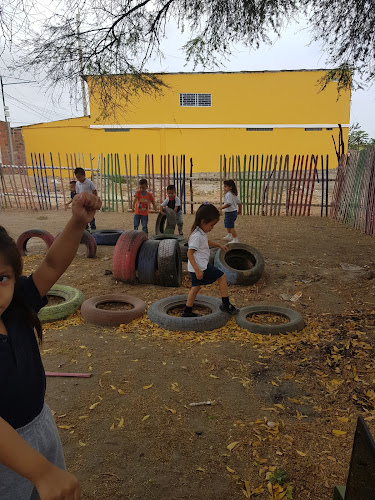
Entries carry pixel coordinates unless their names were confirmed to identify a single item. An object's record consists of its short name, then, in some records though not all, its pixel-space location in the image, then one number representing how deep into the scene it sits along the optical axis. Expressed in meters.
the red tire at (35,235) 7.96
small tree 26.40
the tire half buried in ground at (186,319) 4.82
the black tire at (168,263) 6.43
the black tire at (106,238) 9.48
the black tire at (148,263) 6.61
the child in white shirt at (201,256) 4.68
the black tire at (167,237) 8.59
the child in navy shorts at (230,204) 8.83
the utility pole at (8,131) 21.95
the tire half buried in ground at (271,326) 4.68
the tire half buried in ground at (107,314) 5.04
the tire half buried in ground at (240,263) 6.56
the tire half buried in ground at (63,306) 5.14
